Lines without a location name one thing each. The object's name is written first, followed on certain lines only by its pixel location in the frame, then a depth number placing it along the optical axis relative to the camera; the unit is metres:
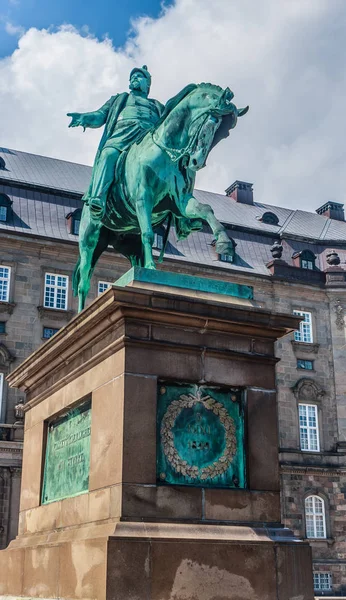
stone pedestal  7.13
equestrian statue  9.41
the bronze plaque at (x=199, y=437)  7.75
